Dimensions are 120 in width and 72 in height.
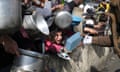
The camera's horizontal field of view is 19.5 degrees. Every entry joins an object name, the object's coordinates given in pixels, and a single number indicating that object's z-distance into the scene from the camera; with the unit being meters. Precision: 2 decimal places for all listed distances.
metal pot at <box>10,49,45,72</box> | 2.31
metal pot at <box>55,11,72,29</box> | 3.24
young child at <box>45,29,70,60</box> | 3.14
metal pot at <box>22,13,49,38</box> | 2.48
